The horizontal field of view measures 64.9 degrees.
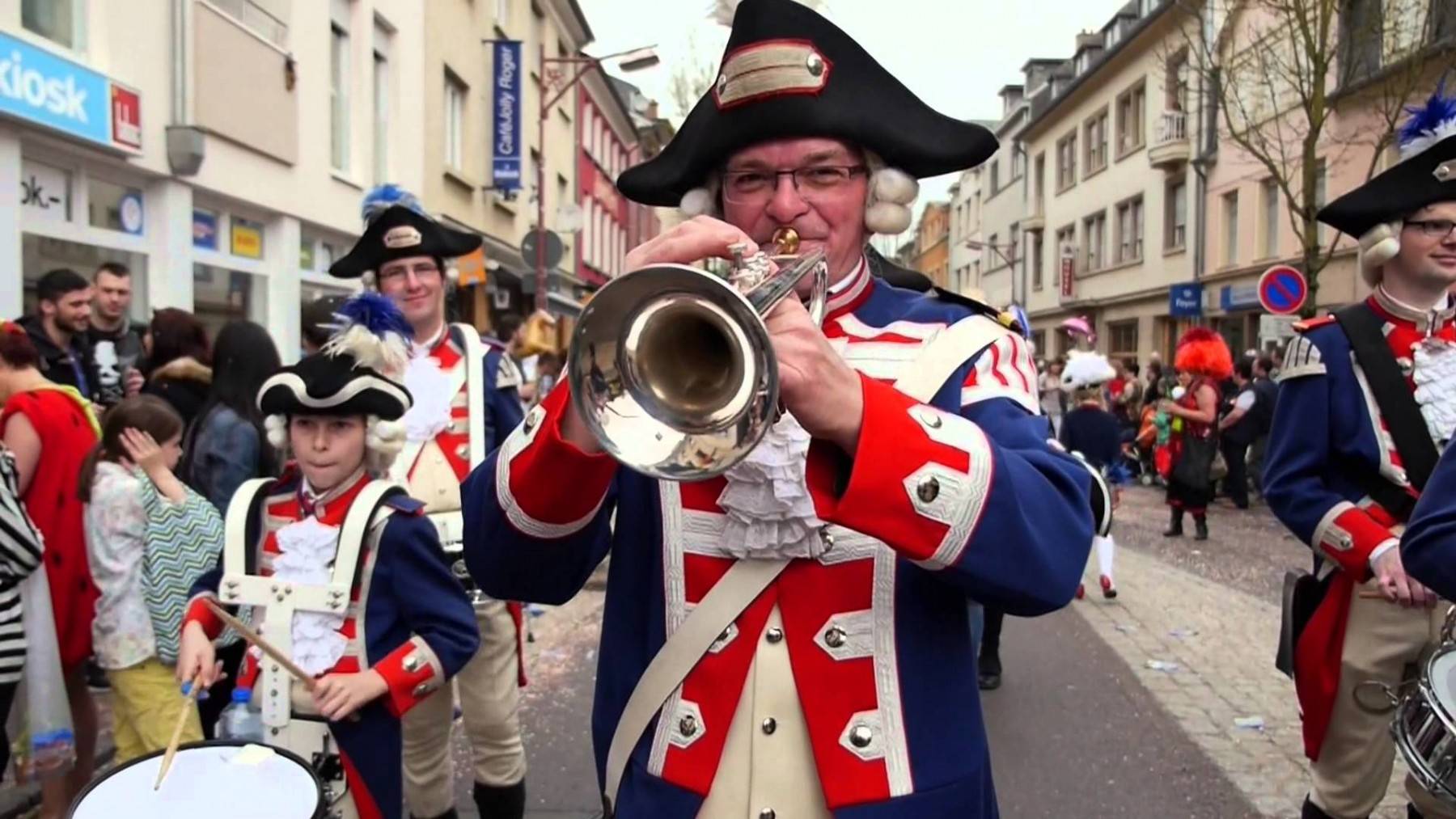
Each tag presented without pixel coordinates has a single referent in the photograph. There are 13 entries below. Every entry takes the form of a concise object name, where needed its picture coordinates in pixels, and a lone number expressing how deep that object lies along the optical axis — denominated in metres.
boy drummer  2.91
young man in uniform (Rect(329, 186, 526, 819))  3.67
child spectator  3.70
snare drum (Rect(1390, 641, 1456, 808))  2.46
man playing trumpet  1.63
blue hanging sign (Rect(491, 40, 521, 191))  19.00
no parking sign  12.81
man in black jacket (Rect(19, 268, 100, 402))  5.33
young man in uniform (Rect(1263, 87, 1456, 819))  3.22
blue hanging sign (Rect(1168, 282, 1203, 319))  26.00
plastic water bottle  2.92
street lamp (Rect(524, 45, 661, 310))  18.55
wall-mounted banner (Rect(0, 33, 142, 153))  7.00
